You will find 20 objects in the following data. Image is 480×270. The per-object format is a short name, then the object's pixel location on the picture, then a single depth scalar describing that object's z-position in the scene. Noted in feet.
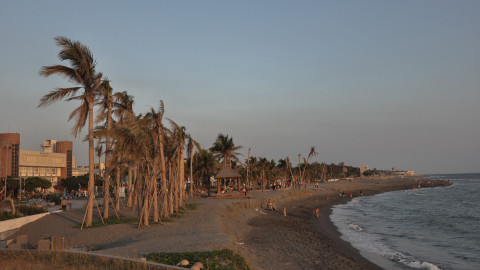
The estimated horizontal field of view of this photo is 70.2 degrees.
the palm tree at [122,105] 83.95
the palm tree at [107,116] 73.00
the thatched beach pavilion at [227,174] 149.18
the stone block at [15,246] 47.34
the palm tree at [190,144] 113.31
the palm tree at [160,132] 72.95
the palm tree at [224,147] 196.75
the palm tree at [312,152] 263.70
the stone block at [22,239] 49.28
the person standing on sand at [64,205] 89.04
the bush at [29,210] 75.99
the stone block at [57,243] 45.16
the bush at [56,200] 116.57
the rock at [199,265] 35.70
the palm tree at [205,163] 179.42
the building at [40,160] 191.21
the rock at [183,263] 36.22
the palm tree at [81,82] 61.72
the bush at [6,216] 67.19
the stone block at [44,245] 45.36
